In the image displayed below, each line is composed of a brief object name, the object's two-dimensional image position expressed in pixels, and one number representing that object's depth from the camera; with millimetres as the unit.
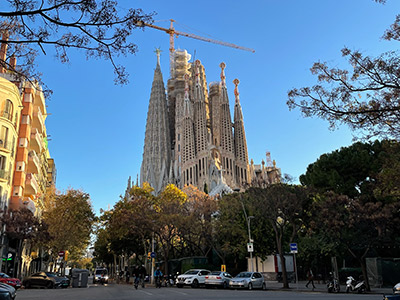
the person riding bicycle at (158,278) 27938
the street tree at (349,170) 30997
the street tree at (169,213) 36594
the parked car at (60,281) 29359
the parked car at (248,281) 24922
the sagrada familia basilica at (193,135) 100875
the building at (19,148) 31734
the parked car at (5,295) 9180
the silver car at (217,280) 26297
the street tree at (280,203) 26969
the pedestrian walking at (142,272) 25755
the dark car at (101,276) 46712
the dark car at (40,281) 27969
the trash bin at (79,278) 31766
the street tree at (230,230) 36084
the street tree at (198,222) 37844
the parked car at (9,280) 20991
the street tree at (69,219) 39781
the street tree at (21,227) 29625
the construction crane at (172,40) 127812
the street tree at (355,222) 22641
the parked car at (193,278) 27364
